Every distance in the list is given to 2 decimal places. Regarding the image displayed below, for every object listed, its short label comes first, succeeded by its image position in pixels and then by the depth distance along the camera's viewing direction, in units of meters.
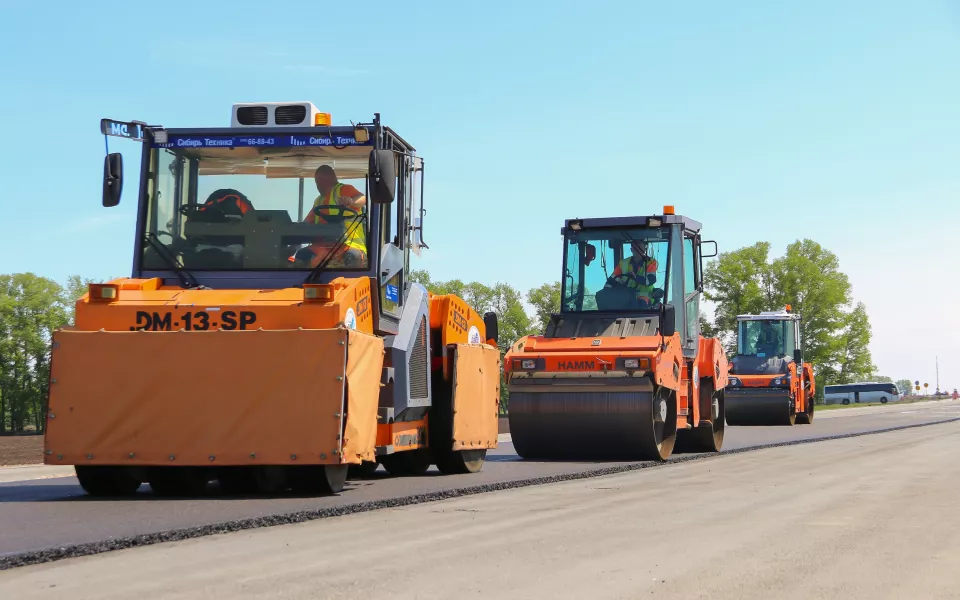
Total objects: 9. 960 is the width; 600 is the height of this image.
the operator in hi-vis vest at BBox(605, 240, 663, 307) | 16.59
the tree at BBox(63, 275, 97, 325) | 74.56
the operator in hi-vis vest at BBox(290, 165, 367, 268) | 10.48
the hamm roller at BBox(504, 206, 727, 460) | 15.01
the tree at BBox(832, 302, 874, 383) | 75.00
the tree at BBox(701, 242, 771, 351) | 77.44
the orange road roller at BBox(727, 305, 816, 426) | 32.09
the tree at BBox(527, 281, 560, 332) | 79.25
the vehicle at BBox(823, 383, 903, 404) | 91.56
